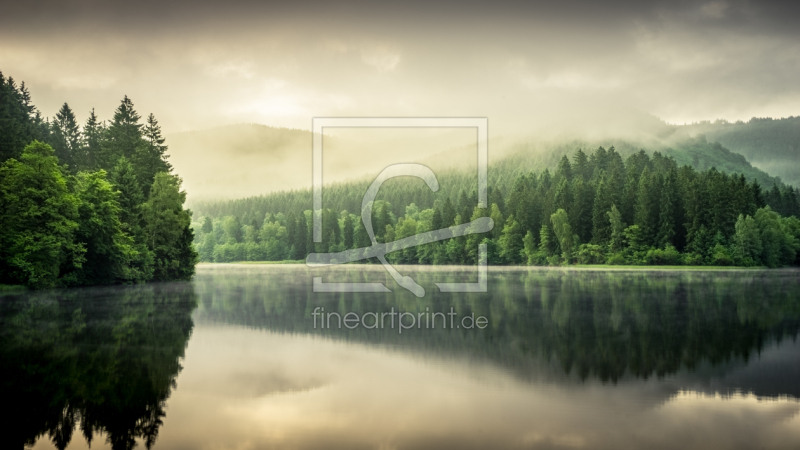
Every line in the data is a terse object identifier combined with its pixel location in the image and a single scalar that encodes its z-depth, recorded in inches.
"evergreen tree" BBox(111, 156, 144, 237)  2856.8
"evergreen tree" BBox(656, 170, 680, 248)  4466.0
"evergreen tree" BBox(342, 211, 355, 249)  7022.6
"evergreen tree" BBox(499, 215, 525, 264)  5369.1
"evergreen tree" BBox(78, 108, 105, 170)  3656.5
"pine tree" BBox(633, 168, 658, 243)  4557.1
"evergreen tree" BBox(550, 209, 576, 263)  4965.6
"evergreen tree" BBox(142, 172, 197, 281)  3070.9
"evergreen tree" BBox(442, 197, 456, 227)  6087.6
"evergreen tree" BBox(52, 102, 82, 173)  3624.5
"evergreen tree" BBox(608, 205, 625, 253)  4665.4
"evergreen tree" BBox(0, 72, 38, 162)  2486.5
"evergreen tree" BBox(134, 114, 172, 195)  3356.3
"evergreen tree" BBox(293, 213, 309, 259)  7460.6
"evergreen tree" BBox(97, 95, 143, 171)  3299.7
